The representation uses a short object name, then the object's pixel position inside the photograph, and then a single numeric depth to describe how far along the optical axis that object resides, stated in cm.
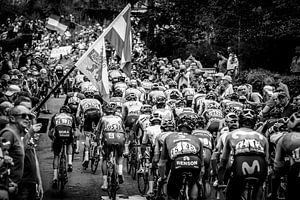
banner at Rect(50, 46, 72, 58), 3619
